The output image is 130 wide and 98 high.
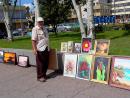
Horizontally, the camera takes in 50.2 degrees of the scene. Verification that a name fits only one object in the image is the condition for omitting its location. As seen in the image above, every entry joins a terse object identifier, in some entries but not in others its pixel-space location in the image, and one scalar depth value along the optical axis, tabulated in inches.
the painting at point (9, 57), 209.8
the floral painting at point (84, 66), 155.0
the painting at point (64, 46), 184.7
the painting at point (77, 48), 180.2
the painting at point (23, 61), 199.2
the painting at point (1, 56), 219.7
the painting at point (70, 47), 181.7
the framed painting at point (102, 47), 157.7
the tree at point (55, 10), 513.6
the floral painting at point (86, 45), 172.3
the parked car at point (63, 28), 941.4
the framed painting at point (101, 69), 145.7
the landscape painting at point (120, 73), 137.3
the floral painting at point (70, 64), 163.2
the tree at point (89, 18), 262.6
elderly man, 157.9
